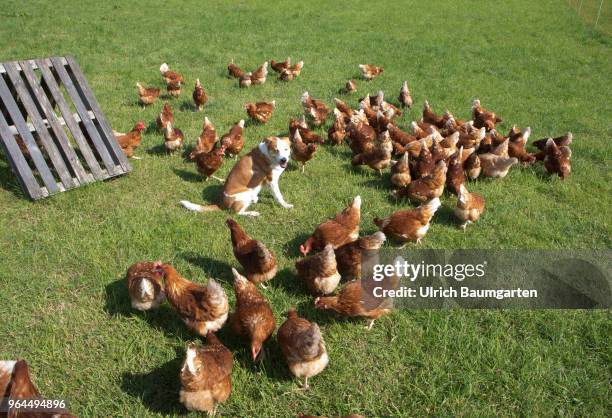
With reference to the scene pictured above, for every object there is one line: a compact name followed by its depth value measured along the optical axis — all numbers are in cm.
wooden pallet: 578
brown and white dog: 558
